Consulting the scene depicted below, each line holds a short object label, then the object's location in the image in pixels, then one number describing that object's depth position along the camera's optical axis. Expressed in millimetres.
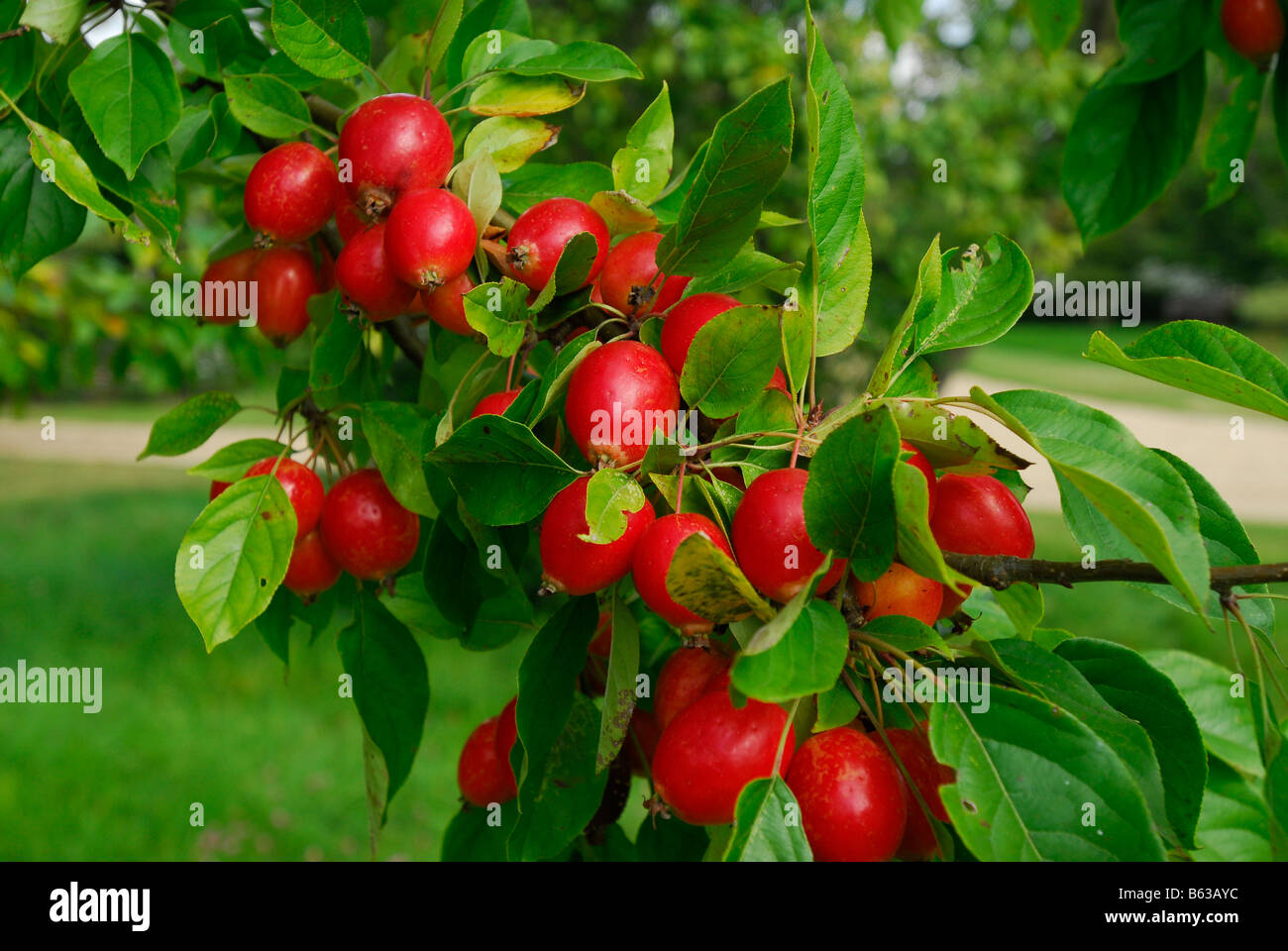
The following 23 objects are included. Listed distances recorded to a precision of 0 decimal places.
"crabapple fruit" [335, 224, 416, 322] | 391
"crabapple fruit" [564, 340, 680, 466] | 339
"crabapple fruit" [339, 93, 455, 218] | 390
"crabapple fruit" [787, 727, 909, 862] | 324
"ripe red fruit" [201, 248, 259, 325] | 452
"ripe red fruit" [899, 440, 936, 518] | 337
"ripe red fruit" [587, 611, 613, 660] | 406
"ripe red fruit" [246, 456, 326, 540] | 423
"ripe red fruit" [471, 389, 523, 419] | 365
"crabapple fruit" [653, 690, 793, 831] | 328
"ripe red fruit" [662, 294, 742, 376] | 363
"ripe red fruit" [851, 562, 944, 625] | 339
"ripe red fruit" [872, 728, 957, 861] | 340
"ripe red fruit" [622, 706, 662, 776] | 397
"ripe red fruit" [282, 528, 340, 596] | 432
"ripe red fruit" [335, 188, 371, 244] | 419
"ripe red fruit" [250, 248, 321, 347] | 444
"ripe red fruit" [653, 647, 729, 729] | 356
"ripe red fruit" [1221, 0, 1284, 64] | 545
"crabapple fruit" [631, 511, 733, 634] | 325
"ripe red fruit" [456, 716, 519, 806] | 430
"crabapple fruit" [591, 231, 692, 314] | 377
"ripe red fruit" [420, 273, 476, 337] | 384
